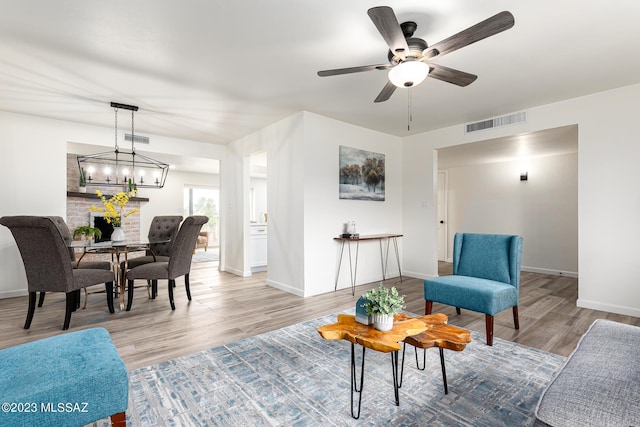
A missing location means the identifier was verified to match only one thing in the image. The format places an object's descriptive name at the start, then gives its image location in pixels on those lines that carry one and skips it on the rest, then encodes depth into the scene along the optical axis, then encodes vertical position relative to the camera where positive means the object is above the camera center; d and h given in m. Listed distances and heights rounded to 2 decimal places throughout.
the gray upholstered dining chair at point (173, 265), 3.58 -0.64
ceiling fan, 1.72 +1.06
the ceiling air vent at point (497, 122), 4.12 +1.24
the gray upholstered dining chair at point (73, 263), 3.66 -0.62
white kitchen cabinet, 5.88 -0.71
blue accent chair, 2.62 -0.66
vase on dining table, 3.87 -0.30
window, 9.97 +0.21
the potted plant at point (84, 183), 3.76 +0.49
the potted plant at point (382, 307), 1.74 -0.55
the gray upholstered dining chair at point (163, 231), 4.76 -0.30
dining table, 3.58 -0.43
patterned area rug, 1.67 -1.11
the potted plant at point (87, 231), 3.60 -0.23
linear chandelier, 3.80 +0.62
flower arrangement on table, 3.69 +0.05
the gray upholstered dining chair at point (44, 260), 2.79 -0.46
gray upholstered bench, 0.98 -0.63
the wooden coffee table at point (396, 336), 1.64 -0.69
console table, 4.41 -0.69
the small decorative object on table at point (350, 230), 4.49 -0.29
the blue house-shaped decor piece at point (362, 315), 1.85 -0.63
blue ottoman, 1.14 -0.68
